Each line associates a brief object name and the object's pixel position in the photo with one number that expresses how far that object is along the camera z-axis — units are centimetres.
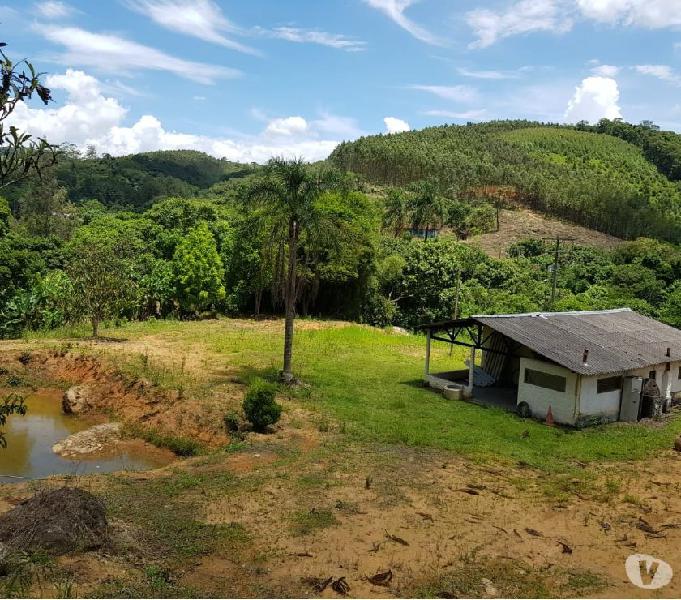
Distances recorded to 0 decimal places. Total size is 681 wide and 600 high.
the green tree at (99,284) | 2873
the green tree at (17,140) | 613
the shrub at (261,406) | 1691
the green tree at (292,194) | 2039
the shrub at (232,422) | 1762
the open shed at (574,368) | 1888
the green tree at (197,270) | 3705
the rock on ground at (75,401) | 2069
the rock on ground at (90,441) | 1694
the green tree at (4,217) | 3552
